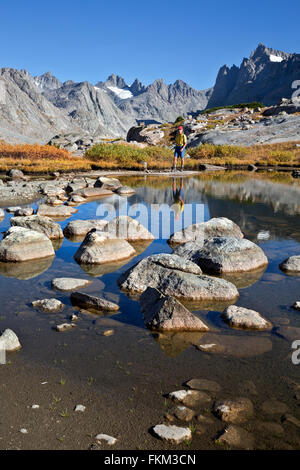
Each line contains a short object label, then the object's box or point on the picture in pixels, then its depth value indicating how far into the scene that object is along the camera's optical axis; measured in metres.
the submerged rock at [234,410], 4.09
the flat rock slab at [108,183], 26.33
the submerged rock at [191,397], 4.35
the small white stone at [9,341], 5.43
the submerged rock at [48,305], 6.80
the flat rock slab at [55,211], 16.14
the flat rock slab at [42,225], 11.95
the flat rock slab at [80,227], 12.65
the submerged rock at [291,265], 9.12
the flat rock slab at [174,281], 7.29
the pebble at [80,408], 4.16
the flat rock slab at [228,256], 8.93
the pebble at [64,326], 6.07
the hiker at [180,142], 28.98
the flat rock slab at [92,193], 22.59
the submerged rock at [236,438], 3.70
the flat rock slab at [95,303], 6.82
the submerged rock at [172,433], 3.73
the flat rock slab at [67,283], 7.86
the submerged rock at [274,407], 4.25
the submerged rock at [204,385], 4.64
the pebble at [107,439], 3.67
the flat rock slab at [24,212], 15.80
